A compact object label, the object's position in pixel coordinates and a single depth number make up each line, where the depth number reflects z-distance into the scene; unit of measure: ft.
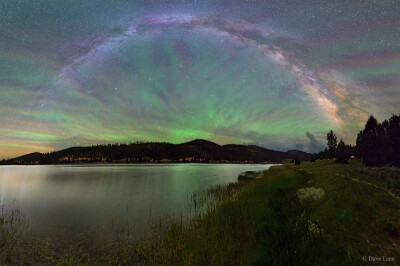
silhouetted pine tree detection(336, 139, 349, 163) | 211.57
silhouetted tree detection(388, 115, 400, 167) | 222.73
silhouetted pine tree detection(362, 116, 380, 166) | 206.72
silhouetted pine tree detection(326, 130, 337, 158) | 389.31
